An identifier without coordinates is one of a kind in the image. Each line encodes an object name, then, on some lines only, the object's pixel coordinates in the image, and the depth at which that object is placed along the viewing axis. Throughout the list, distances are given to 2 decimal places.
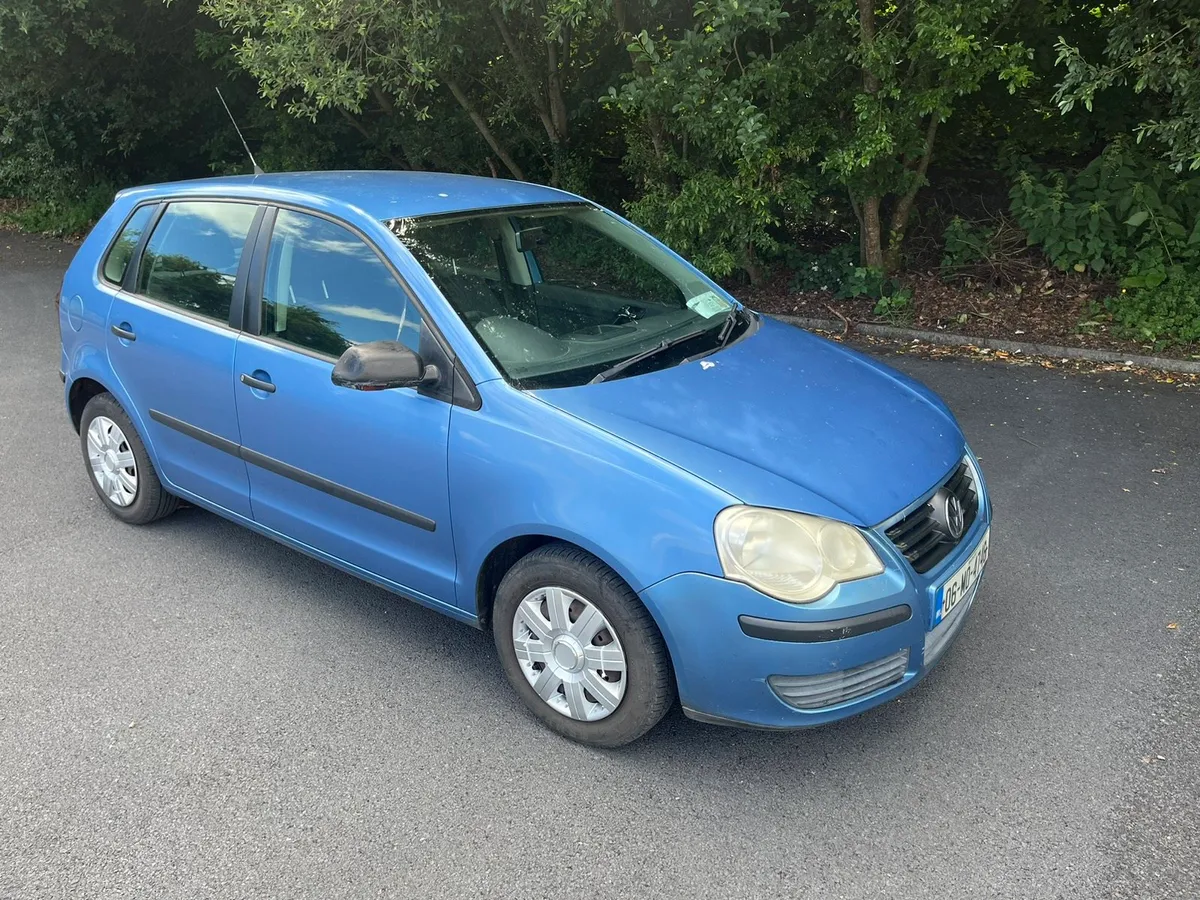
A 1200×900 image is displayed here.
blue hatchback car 2.82
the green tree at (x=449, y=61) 7.48
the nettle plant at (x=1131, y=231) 7.56
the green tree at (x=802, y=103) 6.84
